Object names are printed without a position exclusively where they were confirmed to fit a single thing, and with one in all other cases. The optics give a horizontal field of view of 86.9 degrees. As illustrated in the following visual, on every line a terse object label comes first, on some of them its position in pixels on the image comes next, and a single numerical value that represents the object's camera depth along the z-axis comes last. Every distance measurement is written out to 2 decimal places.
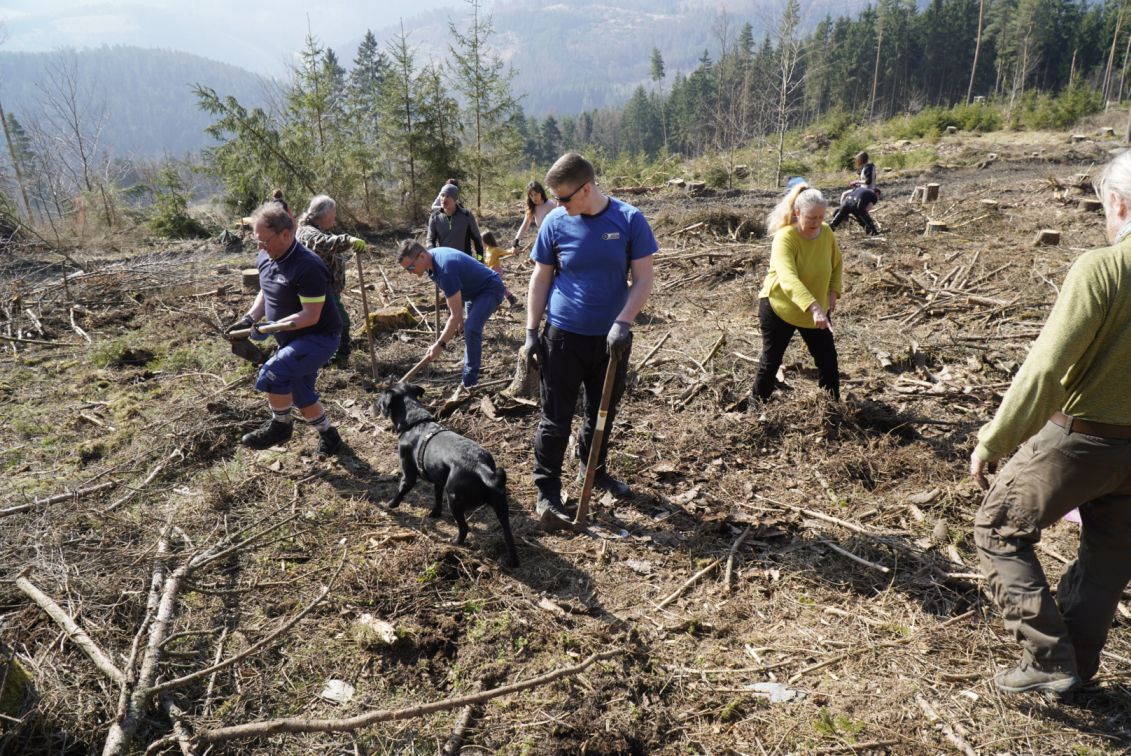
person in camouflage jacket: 5.98
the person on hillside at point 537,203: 8.48
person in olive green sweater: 2.14
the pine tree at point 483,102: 18.47
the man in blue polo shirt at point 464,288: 5.82
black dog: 3.71
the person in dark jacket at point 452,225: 7.90
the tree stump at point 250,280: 10.59
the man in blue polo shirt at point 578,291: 3.62
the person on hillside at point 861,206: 11.84
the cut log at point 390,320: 8.38
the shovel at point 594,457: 3.89
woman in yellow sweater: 4.48
